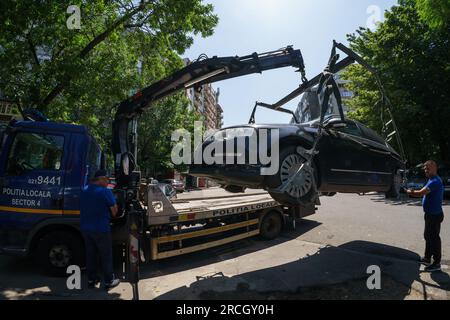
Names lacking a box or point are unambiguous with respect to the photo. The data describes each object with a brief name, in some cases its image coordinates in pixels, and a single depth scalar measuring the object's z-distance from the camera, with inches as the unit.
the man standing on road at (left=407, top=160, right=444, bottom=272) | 202.8
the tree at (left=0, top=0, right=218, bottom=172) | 340.2
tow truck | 193.5
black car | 197.9
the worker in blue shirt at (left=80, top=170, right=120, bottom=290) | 181.3
